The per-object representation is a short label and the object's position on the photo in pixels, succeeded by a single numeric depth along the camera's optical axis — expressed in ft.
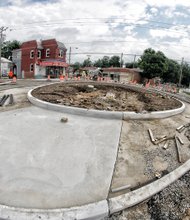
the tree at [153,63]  135.85
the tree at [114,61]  218.16
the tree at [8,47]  184.03
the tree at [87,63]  241.51
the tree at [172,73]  183.21
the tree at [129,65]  223.22
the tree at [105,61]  230.27
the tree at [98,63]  239.26
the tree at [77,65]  232.73
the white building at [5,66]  128.98
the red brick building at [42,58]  114.42
